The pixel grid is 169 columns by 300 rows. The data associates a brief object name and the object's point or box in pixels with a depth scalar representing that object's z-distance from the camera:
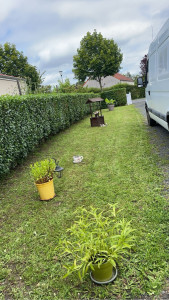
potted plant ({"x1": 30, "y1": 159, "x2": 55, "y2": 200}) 3.54
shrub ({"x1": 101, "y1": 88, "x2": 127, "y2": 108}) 22.97
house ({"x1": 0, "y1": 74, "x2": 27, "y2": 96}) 17.52
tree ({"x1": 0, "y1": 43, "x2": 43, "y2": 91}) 35.66
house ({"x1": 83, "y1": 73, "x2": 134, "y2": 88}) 47.88
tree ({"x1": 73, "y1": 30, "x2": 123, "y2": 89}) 29.95
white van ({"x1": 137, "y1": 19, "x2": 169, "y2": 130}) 4.35
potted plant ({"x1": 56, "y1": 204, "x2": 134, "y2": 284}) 1.81
